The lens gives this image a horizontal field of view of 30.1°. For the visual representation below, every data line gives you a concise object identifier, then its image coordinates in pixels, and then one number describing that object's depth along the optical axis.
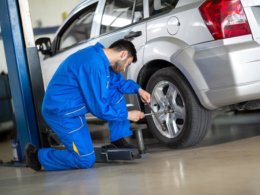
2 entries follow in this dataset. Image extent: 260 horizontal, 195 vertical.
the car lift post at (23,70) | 4.99
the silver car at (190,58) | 4.06
